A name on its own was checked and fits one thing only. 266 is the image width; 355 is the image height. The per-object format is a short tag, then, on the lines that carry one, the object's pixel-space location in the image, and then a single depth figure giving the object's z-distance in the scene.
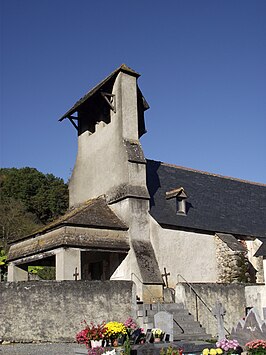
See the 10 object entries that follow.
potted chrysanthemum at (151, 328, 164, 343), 15.27
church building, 22.25
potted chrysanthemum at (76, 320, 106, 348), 14.08
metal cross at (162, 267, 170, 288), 22.86
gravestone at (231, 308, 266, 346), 12.25
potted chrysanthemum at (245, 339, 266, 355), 11.10
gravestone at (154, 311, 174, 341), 16.25
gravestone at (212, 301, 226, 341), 14.93
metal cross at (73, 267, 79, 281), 20.53
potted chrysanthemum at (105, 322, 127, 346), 14.65
